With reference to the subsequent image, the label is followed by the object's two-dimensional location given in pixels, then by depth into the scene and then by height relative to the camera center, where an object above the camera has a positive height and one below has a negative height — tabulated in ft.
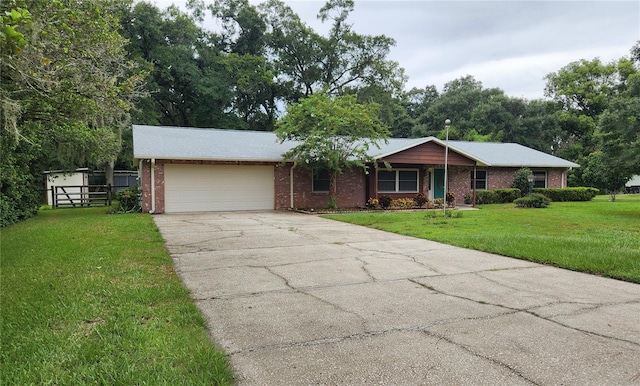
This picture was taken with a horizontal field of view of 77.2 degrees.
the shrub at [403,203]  58.86 -3.43
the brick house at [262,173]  50.47 +0.93
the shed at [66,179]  70.95 +0.19
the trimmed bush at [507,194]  67.62 -2.45
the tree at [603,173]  44.37 +0.91
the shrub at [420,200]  59.93 -3.03
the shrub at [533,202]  55.42 -3.08
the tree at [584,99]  92.14 +25.99
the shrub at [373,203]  56.85 -3.32
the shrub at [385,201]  57.62 -3.06
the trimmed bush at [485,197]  66.33 -2.86
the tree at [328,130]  49.40 +6.25
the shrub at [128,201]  49.67 -2.67
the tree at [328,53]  108.37 +34.53
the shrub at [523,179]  70.54 +0.12
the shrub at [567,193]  69.92 -2.39
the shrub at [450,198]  60.64 -2.76
